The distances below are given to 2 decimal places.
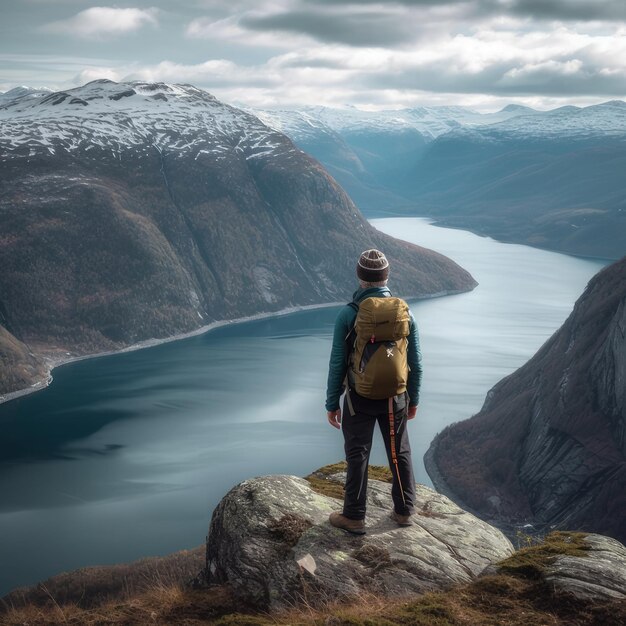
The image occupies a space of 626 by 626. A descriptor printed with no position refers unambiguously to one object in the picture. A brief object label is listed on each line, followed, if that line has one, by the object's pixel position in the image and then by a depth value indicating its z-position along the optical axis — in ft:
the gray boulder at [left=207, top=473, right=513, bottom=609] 36.83
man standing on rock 38.11
